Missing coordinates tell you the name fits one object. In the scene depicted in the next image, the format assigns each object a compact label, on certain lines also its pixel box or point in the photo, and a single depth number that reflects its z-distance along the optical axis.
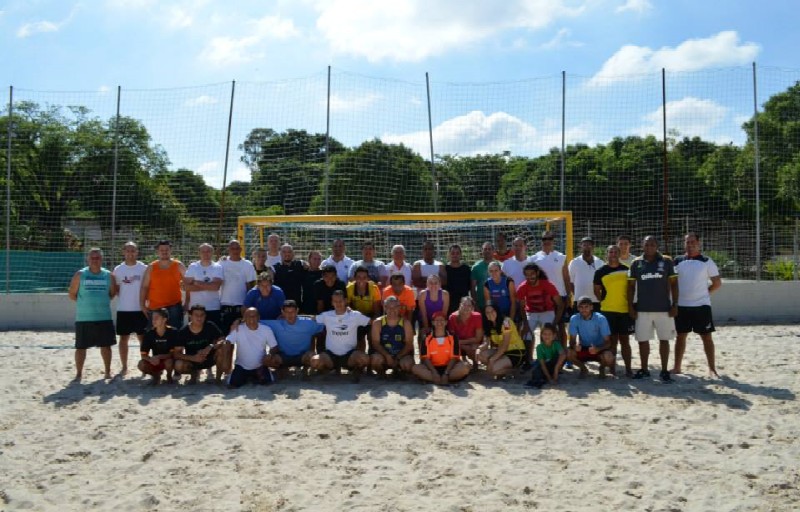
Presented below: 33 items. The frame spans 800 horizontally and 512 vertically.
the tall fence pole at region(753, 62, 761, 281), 11.84
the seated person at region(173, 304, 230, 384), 6.78
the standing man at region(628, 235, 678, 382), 6.90
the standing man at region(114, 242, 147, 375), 7.29
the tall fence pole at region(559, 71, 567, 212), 11.49
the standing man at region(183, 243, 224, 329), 7.24
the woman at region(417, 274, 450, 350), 7.16
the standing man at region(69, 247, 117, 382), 7.09
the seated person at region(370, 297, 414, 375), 6.83
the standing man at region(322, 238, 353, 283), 7.76
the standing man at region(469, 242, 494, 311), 7.66
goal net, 9.45
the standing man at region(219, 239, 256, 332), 7.43
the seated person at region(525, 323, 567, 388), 6.68
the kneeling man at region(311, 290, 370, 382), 6.95
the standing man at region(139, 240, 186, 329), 7.25
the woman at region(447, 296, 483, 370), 7.01
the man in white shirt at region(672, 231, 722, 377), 6.93
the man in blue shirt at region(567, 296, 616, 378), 6.85
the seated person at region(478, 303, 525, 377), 6.80
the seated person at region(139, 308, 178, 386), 6.77
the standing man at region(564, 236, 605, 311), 7.55
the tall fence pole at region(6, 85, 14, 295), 12.04
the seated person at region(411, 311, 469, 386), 6.61
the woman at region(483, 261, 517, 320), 7.18
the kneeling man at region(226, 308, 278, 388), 6.69
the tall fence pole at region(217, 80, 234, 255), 11.40
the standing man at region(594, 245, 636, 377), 7.08
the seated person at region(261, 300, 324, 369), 7.01
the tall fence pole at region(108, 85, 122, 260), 11.98
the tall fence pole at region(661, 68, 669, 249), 11.31
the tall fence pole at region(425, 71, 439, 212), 11.27
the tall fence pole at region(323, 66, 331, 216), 11.41
